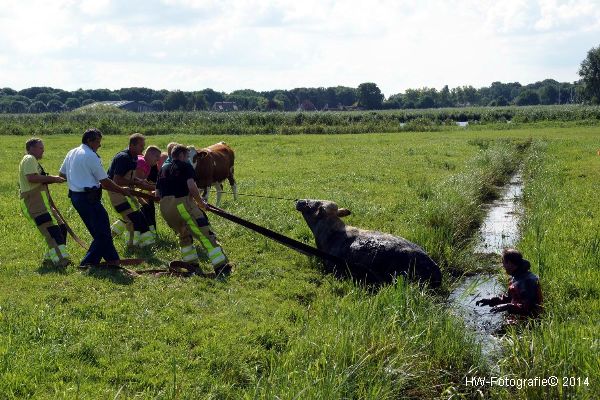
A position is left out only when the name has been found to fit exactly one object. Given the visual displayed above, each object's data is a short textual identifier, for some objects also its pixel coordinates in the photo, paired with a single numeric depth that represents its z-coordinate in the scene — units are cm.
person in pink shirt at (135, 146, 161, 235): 1179
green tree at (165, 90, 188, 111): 14338
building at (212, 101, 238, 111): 16115
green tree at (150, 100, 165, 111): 16350
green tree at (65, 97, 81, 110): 16775
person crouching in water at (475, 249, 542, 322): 786
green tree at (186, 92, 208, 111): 14962
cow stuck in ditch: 946
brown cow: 1521
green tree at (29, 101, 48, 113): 15762
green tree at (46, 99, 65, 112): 15588
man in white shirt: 959
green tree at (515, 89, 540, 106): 18012
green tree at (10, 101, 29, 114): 15192
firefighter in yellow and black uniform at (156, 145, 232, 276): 967
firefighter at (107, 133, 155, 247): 1086
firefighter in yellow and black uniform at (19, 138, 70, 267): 981
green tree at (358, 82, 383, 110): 16350
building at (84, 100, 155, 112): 15332
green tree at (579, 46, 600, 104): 9225
